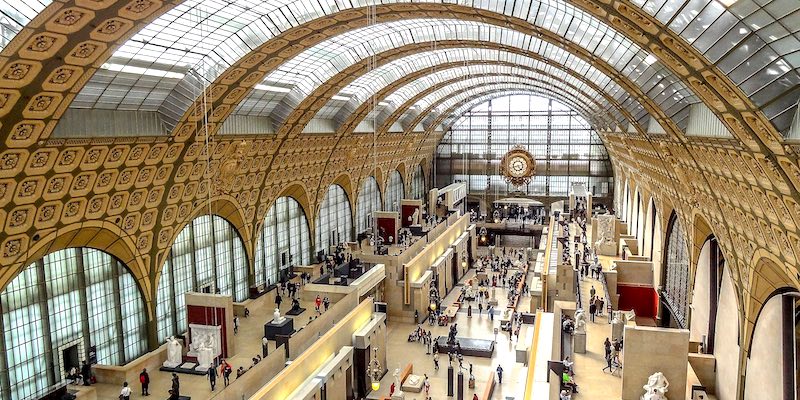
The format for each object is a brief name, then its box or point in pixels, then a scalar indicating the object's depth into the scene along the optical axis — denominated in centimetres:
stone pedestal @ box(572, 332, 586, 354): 2258
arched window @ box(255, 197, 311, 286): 3709
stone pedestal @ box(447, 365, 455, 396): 2845
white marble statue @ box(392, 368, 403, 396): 2731
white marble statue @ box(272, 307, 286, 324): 2472
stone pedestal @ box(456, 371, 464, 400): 2772
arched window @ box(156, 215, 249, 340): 2845
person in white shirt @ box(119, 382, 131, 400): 1964
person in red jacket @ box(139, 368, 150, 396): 2095
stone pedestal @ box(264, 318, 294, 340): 2464
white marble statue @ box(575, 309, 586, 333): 2291
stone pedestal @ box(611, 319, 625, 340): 2320
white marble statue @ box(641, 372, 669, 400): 1739
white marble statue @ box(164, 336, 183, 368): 2370
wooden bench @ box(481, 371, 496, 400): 2767
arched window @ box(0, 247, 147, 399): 2072
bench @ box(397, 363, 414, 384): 2993
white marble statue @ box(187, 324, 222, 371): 2298
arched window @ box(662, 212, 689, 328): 2998
